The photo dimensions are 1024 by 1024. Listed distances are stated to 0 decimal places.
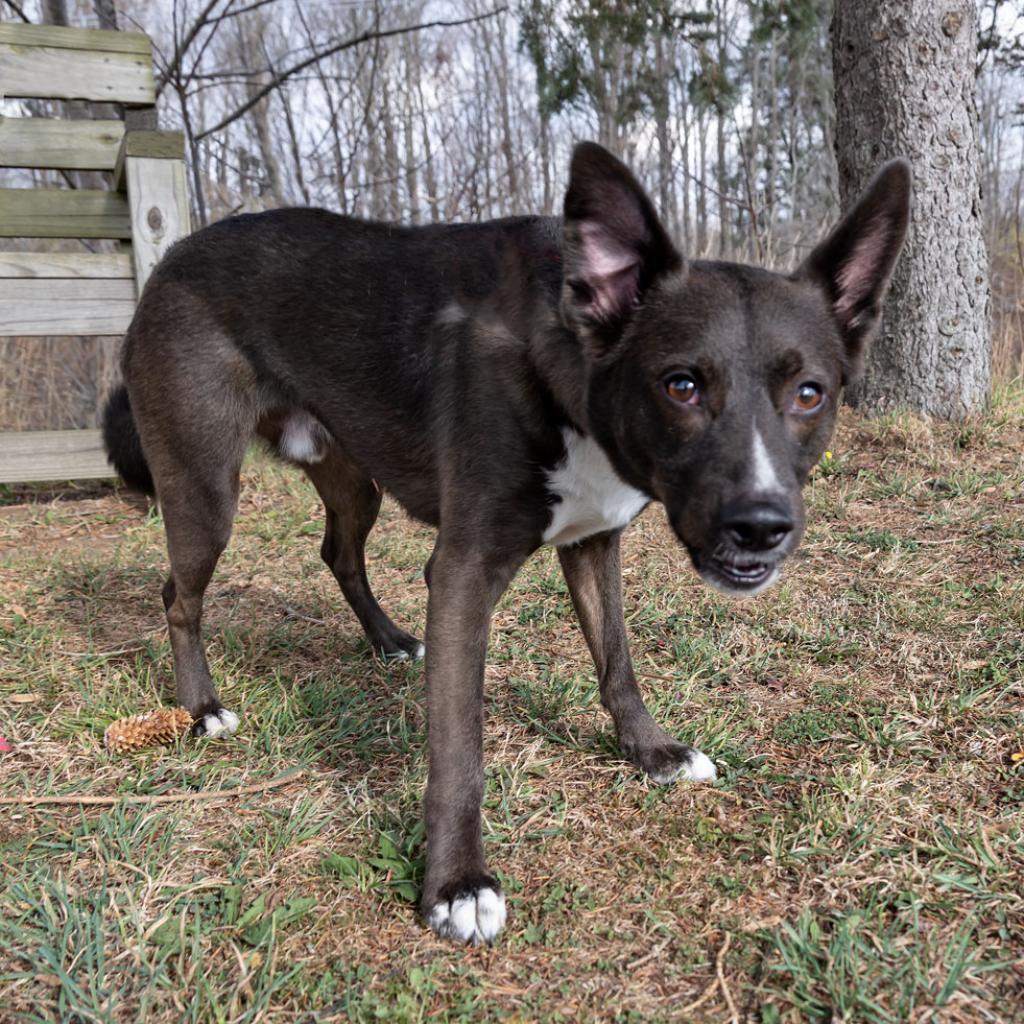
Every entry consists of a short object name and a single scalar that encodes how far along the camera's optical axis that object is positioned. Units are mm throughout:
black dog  718
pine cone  941
